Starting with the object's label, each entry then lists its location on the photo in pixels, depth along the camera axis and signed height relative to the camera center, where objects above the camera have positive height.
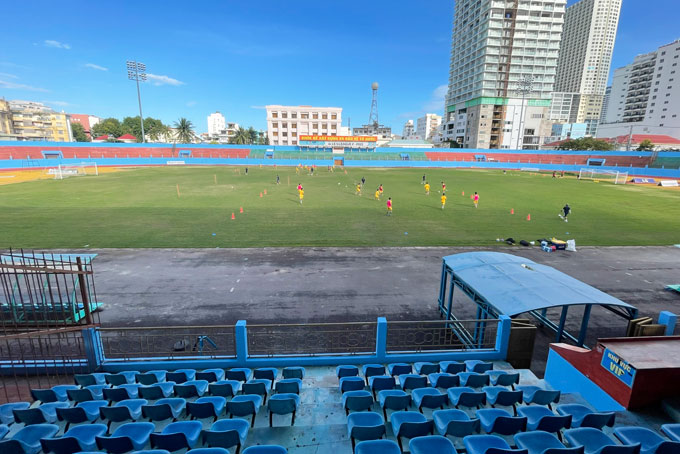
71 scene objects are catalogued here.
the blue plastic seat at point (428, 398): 5.55 -4.21
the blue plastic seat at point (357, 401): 5.54 -4.20
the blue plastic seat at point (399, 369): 7.22 -4.71
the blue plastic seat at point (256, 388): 6.08 -4.37
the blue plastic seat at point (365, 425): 4.64 -4.04
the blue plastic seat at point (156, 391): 5.82 -4.32
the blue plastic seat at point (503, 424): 4.80 -3.98
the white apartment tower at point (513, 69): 107.69 +27.12
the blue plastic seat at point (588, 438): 4.59 -3.91
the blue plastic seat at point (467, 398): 5.63 -4.16
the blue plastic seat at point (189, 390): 5.93 -4.34
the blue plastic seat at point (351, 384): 6.28 -4.39
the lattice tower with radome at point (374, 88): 136.88 +24.80
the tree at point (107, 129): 130.88 +5.57
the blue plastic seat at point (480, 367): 7.31 -4.68
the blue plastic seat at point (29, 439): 4.17 -4.12
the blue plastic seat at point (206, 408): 5.22 -4.18
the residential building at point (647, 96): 113.38 +21.83
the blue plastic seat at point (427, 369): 7.27 -4.72
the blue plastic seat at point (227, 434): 4.53 -4.05
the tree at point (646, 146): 87.31 +2.21
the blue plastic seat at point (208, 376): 6.71 -4.57
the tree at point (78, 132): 128.71 +4.15
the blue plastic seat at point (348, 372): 7.07 -4.67
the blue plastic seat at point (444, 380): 6.31 -4.32
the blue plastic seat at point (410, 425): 4.77 -4.03
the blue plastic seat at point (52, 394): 5.97 -4.51
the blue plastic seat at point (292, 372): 7.05 -4.69
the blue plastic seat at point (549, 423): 4.88 -3.97
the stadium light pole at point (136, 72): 79.88 +17.07
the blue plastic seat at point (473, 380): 6.40 -4.34
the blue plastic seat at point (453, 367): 7.22 -4.65
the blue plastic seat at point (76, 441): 4.25 -3.99
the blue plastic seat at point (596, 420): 5.03 -4.00
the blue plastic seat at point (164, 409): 5.16 -4.14
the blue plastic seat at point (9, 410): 5.35 -4.38
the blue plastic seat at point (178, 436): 4.39 -3.96
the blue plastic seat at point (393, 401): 5.52 -4.19
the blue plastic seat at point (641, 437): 4.55 -3.91
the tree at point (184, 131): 103.74 +4.33
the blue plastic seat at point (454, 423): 4.74 -4.01
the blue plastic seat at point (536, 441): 4.52 -3.89
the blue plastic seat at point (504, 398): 5.68 -4.19
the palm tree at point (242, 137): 114.25 +3.14
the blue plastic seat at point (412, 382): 6.29 -4.33
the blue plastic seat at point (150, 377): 6.68 -4.65
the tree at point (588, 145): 90.54 +2.32
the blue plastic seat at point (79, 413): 5.13 -4.20
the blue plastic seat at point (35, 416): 5.08 -4.20
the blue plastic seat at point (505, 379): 6.50 -4.40
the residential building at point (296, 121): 129.62 +10.11
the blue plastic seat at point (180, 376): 6.79 -4.67
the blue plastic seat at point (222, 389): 5.99 -4.32
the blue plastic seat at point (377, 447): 4.34 -3.83
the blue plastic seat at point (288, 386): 6.29 -4.46
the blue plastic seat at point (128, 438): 4.29 -3.98
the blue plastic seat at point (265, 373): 6.93 -4.65
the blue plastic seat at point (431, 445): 4.36 -3.83
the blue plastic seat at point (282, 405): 5.35 -4.15
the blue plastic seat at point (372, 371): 6.97 -4.59
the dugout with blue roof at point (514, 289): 8.26 -3.63
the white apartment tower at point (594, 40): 187.00 +64.63
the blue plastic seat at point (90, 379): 6.49 -4.61
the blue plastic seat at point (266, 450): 4.14 -3.73
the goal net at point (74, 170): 51.03 -4.67
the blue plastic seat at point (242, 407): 5.33 -4.15
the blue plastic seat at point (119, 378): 6.71 -4.70
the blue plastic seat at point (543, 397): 5.80 -4.22
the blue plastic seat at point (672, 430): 4.64 -3.86
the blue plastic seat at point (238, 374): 6.86 -4.62
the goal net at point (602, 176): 59.98 -4.36
